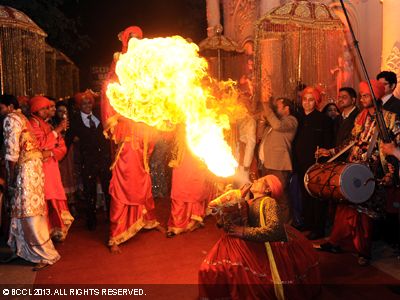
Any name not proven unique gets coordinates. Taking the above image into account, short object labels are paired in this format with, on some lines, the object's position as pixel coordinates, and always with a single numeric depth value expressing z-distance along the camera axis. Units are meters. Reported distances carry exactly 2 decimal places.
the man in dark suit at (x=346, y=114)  6.31
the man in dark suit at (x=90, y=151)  7.54
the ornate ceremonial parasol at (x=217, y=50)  13.28
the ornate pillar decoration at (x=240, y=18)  14.05
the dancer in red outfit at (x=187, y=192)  7.11
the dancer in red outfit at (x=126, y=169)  6.29
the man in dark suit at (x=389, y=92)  5.77
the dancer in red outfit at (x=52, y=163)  6.03
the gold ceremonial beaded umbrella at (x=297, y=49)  8.09
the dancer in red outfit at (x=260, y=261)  4.15
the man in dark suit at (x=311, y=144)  6.74
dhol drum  5.24
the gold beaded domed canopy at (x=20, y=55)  9.20
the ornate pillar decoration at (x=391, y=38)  7.53
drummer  5.49
